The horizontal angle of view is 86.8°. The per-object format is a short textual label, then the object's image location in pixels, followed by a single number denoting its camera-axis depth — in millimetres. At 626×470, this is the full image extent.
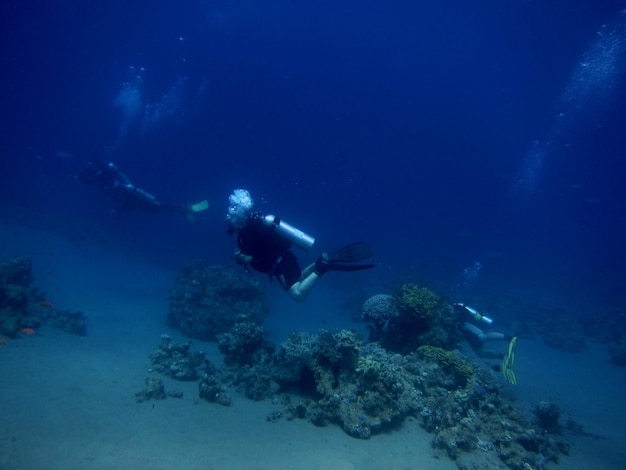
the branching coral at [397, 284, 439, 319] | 9383
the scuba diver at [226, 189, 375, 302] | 7773
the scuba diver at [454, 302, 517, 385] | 11984
